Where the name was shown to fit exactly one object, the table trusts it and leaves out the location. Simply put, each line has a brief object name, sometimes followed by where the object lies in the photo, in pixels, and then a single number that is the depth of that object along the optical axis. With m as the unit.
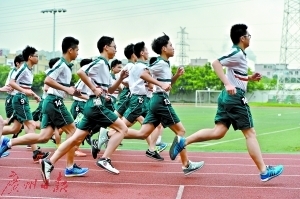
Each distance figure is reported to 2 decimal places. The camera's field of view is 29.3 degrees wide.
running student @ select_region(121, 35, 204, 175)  7.69
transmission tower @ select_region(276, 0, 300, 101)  55.75
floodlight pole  50.03
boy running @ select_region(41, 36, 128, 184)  6.89
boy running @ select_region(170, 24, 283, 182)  6.64
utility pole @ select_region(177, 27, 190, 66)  76.47
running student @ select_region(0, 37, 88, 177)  7.12
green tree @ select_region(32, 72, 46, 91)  54.56
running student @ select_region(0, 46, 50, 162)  8.97
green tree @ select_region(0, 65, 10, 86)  60.09
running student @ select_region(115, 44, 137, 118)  10.89
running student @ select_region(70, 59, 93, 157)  9.65
